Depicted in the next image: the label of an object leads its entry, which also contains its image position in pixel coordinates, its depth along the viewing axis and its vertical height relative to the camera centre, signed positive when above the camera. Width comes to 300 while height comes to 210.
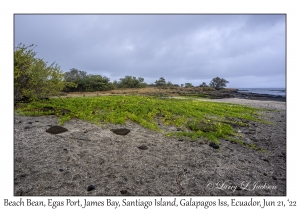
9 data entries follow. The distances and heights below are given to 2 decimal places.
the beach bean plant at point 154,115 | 9.93 -1.08
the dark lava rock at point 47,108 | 11.15 -0.53
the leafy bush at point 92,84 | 36.03 +3.53
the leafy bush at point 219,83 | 85.04 +8.19
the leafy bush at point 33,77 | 12.16 +1.75
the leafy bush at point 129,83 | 50.41 +5.07
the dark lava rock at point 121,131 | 8.76 -1.60
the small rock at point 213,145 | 7.98 -2.11
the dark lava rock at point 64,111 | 10.81 -0.71
